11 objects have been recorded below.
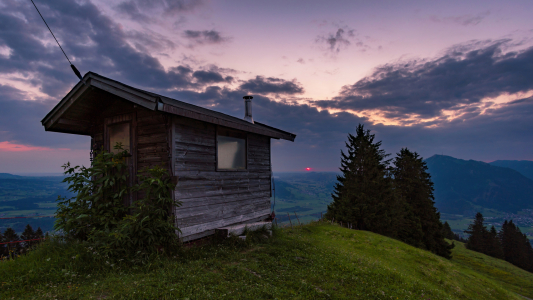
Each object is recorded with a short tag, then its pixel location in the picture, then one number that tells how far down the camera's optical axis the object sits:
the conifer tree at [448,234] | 72.39
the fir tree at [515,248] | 59.56
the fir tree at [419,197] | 39.41
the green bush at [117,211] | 7.11
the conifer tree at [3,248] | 20.53
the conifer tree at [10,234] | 25.18
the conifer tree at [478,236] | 62.81
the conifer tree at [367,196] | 30.70
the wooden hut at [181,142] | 8.47
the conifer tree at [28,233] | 26.48
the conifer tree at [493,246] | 59.88
